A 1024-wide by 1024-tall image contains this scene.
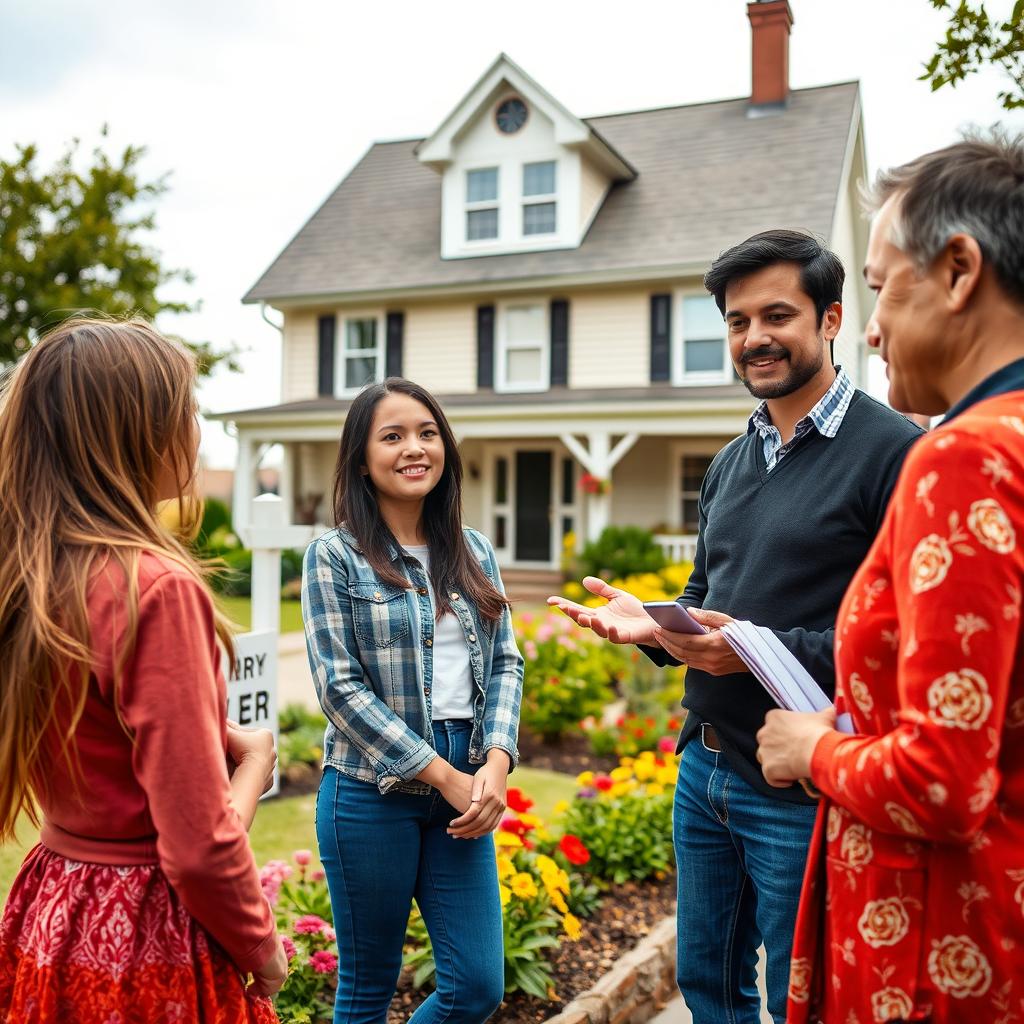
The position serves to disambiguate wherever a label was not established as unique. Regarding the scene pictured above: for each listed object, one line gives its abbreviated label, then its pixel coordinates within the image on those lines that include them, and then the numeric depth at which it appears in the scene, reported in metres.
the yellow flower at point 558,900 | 3.39
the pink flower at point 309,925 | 3.08
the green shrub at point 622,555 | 14.12
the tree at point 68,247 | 16.17
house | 15.11
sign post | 4.71
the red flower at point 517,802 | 3.62
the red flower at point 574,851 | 3.60
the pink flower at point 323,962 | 2.94
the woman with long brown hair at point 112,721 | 1.44
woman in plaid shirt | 2.32
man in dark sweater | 2.11
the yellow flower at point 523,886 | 3.30
